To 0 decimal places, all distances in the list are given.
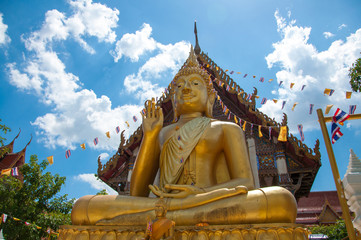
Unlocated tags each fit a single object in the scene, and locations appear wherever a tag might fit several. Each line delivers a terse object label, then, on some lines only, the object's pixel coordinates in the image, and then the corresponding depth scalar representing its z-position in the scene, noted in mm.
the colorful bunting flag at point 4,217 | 5672
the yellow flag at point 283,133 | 5857
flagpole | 1888
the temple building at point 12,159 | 14289
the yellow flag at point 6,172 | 5678
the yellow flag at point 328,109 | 4676
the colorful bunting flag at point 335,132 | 3265
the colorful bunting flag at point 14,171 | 5801
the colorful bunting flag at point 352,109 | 4596
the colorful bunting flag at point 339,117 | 2875
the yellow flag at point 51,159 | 5762
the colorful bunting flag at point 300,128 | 5340
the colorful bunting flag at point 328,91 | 5156
